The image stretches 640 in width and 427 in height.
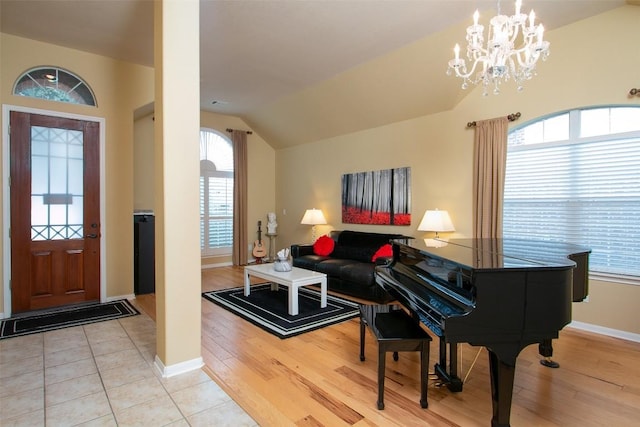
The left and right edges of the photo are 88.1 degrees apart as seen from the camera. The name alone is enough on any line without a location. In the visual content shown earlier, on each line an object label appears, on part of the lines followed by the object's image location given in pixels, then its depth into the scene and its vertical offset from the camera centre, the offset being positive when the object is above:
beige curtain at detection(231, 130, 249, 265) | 7.11 +0.16
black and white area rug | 3.55 -1.24
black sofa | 4.52 -0.82
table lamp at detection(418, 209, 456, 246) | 4.38 -0.16
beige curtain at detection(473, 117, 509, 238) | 4.02 +0.43
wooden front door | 3.81 -0.03
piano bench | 2.09 -0.83
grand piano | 1.72 -0.53
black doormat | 3.40 -1.24
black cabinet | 4.84 -0.69
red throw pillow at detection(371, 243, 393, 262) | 4.80 -0.63
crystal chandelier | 2.35 +1.20
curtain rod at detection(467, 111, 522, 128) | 3.90 +1.11
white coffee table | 3.87 -0.86
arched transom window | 3.88 +1.50
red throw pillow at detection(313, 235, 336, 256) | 5.82 -0.65
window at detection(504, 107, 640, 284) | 3.32 +0.29
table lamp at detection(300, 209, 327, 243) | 6.44 -0.17
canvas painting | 5.23 +0.21
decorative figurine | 7.58 -0.34
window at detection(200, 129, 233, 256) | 6.93 +0.33
